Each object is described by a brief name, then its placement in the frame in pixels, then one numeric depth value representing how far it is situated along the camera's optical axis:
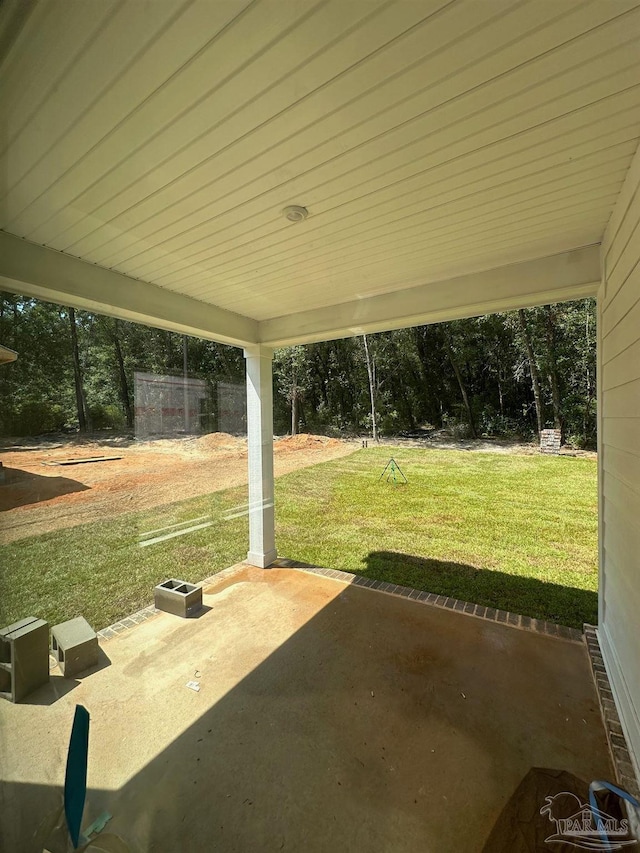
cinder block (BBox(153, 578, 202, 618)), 2.44
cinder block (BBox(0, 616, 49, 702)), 0.97
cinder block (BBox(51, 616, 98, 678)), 1.68
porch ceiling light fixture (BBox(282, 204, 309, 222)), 1.47
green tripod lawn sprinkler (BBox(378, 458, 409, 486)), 4.71
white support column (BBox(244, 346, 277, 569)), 3.28
